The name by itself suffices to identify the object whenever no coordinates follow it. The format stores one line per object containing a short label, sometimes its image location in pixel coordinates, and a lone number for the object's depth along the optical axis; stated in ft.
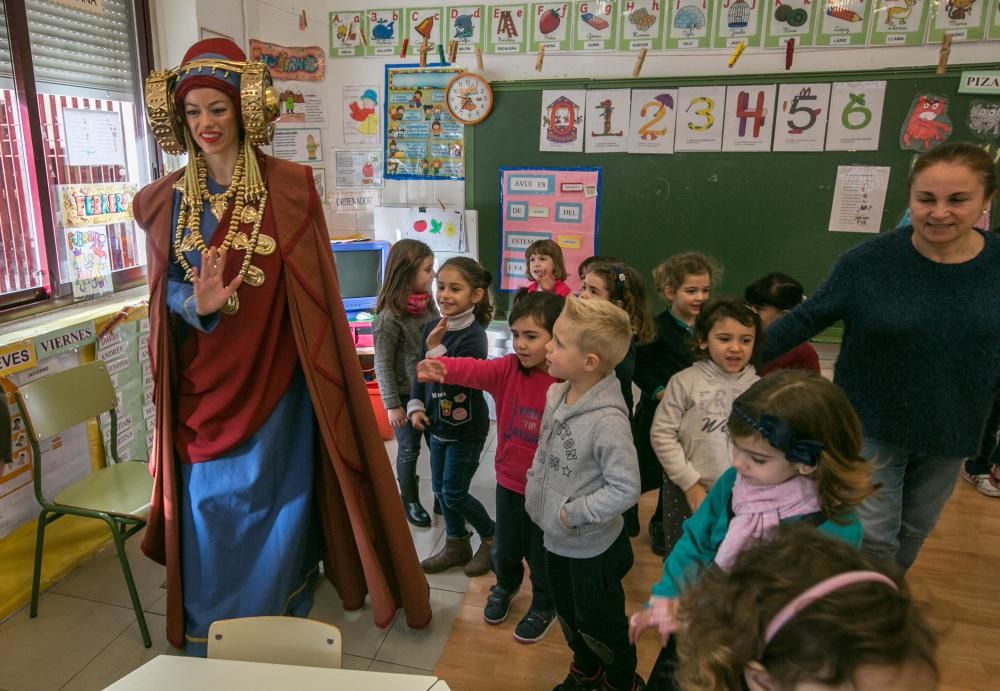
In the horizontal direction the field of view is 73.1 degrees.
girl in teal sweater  3.84
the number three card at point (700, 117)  11.14
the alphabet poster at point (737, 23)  10.84
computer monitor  12.07
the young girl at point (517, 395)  6.21
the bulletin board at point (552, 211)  12.10
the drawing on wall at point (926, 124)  10.48
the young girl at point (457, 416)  7.54
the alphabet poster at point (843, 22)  10.51
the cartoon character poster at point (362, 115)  12.89
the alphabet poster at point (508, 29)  11.76
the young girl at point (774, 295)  8.35
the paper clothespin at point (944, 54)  9.98
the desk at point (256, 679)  3.77
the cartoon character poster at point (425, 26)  12.19
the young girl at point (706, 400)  6.34
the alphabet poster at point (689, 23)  11.01
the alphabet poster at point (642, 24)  11.21
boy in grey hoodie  5.27
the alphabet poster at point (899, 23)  10.37
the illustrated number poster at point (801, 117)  10.79
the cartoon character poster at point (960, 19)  10.17
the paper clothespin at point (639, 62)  11.03
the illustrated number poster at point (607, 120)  11.55
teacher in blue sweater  5.15
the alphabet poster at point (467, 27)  11.97
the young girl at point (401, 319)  8.13
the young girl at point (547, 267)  10.18
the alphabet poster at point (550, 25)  11.57
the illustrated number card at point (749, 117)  10.98
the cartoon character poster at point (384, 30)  12.39
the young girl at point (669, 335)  7.66
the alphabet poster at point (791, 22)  10.67
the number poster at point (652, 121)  11.34
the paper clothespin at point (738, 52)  10.46
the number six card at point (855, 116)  10.63
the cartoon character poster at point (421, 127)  12.44
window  8.23
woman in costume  5.96
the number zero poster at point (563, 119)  11.76
